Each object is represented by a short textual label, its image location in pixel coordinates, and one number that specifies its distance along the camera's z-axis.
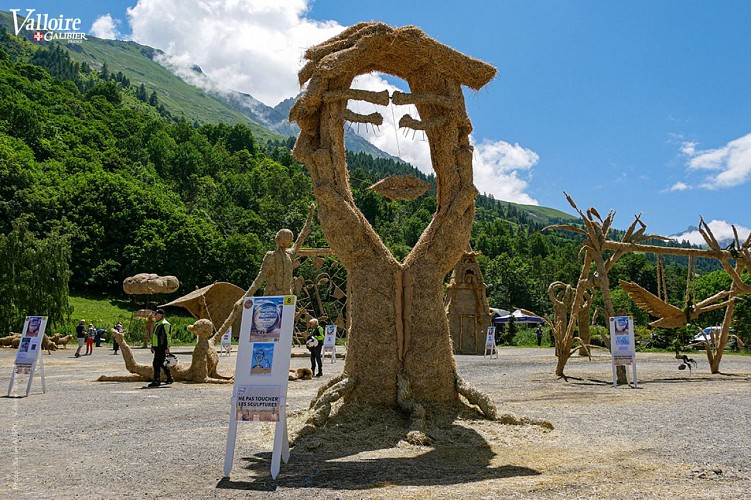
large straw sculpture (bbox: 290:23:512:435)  8.05
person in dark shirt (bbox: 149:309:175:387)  12.84
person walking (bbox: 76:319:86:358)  24.00
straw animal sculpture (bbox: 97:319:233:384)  13.22
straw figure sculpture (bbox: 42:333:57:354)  26.00
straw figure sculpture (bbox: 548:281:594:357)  15.21
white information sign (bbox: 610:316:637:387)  13.63
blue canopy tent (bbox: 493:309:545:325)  44.22
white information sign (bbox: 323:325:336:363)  21.89
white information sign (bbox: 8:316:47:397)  11.85
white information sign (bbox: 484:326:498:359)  24.86
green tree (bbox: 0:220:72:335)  28.86
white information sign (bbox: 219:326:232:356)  23.73
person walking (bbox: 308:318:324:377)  15.48
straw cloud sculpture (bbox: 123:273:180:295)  24.27
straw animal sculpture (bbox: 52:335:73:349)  28.33
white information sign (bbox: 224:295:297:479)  5.66
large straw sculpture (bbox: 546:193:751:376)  15.11
